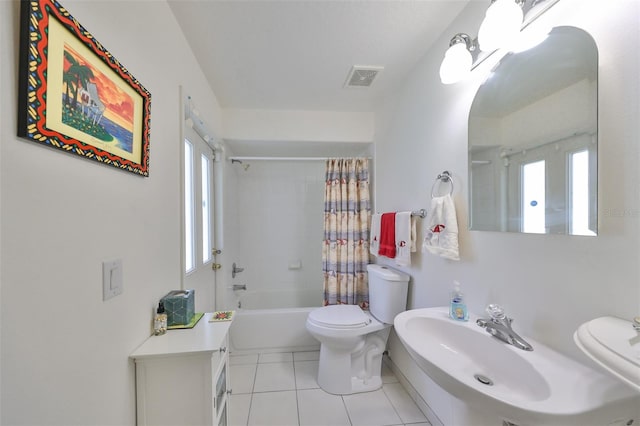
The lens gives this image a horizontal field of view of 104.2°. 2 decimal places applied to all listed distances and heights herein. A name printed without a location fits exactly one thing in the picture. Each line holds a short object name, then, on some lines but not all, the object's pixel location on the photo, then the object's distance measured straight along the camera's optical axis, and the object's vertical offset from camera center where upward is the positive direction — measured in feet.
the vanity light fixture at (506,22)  3.05 +2.43
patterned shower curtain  8.20 -0.64
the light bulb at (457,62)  3.96 +2.42
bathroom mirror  2.57 +0.90
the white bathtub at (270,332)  7.65 -3.69
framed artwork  1.79 +1.08
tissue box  3.85 -1.48
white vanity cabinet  3.18 -2.20
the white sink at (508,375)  2.05 -1.69
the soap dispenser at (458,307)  3.86 -1.49
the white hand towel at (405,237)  5.69 -0.58
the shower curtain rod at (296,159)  8.42 +1.87
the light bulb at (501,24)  3.13 +2.44
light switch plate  2.62 -0.72
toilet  5.87 -3.05
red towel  6.28 -0.59
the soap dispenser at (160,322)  3.61 -1.59
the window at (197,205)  5.68 +0.20
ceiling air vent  5.97 +3.46
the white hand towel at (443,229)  4.30 -0.30
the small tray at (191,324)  3.86 -1.77
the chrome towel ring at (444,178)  4.62 +0.66
